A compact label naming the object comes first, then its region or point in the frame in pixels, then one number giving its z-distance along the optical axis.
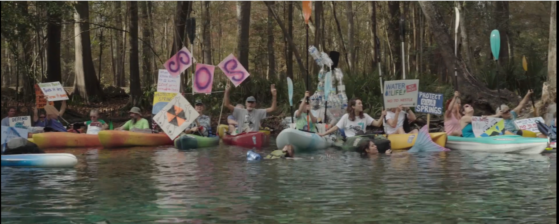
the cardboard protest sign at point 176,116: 14.39
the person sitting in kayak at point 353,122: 13.76
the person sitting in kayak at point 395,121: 13.90
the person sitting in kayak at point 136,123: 15.95
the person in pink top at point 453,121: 14.35
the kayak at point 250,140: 14.91
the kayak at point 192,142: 14.60
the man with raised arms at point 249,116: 15.58
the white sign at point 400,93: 13.64
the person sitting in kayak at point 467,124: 14.05
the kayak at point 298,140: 13.29
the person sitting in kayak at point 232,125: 16.19
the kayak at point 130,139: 14.98
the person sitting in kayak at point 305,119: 15.18
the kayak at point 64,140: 15.02
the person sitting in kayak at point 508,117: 14.20
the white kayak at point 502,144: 12.38
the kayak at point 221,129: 17.63
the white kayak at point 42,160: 10.05
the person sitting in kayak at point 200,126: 15.43
